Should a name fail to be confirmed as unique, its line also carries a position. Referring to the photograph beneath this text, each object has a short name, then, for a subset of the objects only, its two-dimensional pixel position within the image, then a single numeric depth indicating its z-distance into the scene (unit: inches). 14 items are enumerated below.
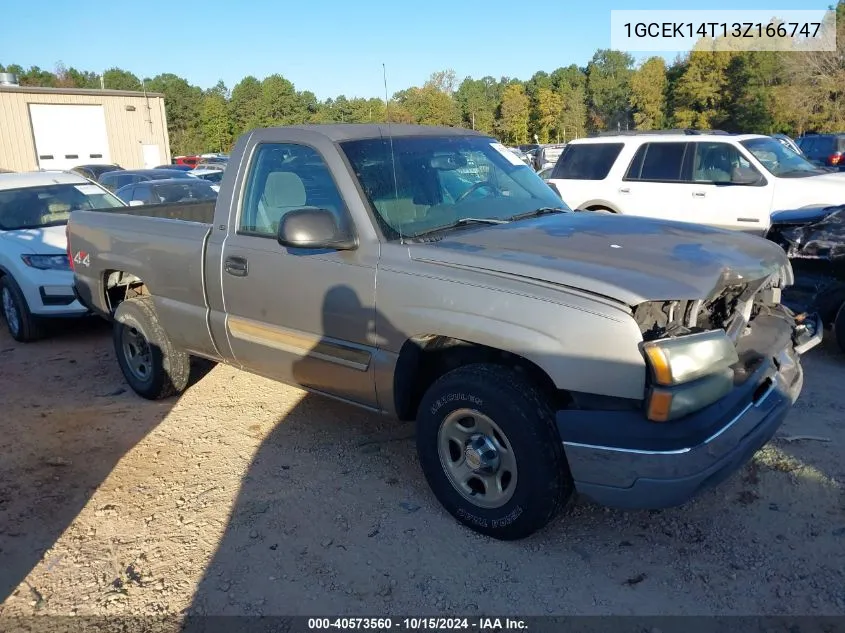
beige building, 1299.2
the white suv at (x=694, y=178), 336.5
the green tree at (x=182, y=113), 2532.0
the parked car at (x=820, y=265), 213.8
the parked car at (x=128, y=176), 728.3
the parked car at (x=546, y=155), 833.7
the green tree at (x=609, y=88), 2714.1
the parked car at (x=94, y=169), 990.0
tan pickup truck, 109.0
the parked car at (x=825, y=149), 792.9
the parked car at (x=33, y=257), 276.7
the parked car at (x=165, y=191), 467.5
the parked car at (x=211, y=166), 1151.0
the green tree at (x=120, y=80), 3484.3
